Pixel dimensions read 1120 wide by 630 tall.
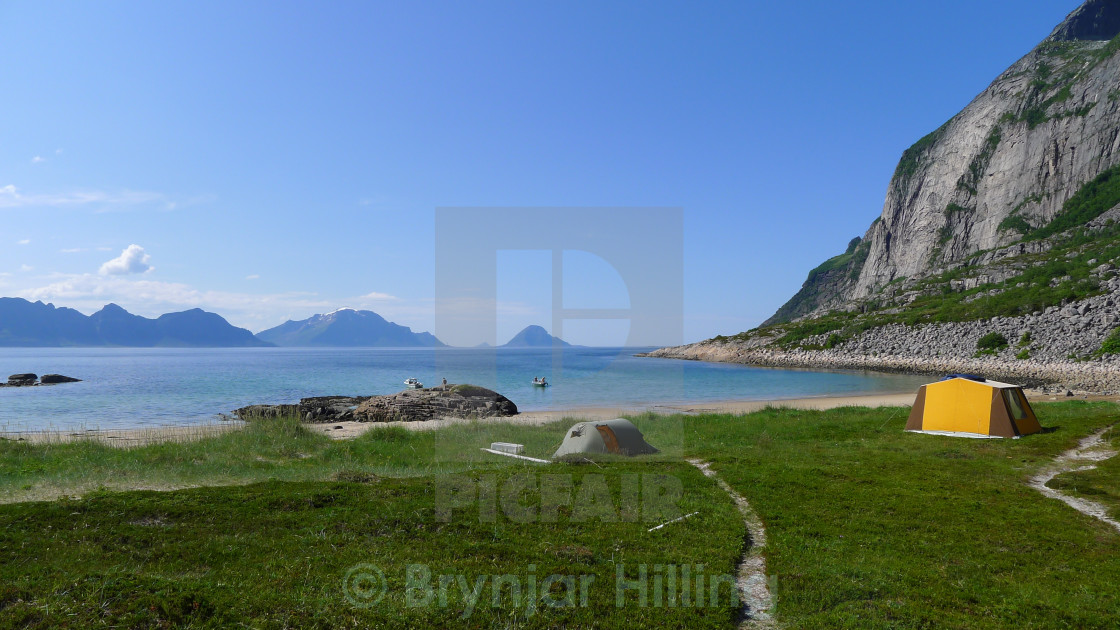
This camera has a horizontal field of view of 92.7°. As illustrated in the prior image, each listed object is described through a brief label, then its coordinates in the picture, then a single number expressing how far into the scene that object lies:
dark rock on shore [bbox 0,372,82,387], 77.38
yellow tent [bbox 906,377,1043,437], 25.23
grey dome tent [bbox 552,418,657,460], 20.31
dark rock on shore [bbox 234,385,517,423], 40.47
